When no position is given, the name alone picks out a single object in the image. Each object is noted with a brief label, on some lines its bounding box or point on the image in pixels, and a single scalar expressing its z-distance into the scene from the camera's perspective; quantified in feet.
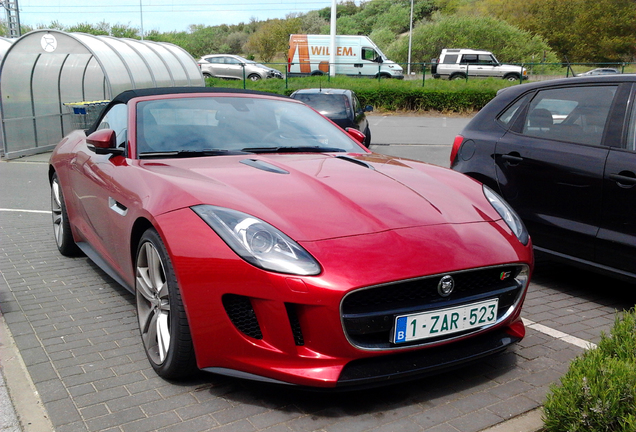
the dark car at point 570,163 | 13.82
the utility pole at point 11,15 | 117.60
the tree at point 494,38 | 175.22
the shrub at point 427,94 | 91.97
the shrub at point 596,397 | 7.53
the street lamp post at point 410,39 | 185.68
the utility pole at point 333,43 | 109.25
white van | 124.31
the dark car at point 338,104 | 44.27
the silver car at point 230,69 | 120.01
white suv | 119.85
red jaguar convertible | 8.82
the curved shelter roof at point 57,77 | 45.37
